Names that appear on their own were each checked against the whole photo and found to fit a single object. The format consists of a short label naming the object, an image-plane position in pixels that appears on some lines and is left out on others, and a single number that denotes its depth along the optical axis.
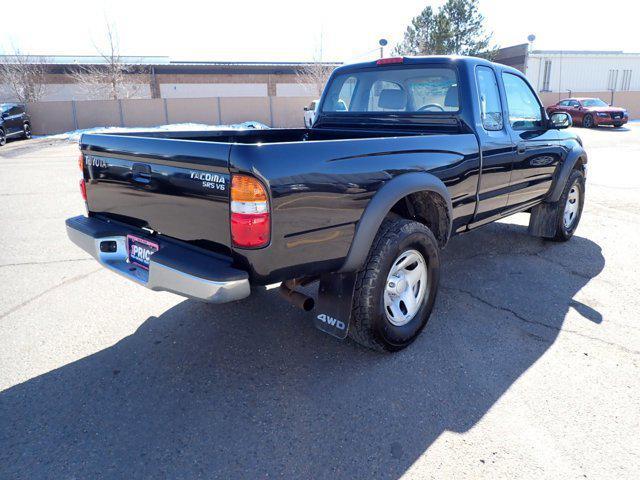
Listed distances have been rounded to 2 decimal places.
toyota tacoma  2.34
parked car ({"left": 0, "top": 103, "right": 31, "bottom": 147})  19.64
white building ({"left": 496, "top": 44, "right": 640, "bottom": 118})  35.72
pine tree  32.59
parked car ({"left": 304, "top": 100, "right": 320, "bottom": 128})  22.33
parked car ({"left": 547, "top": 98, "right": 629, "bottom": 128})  23.48
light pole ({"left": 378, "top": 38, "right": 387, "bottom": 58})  14.50
